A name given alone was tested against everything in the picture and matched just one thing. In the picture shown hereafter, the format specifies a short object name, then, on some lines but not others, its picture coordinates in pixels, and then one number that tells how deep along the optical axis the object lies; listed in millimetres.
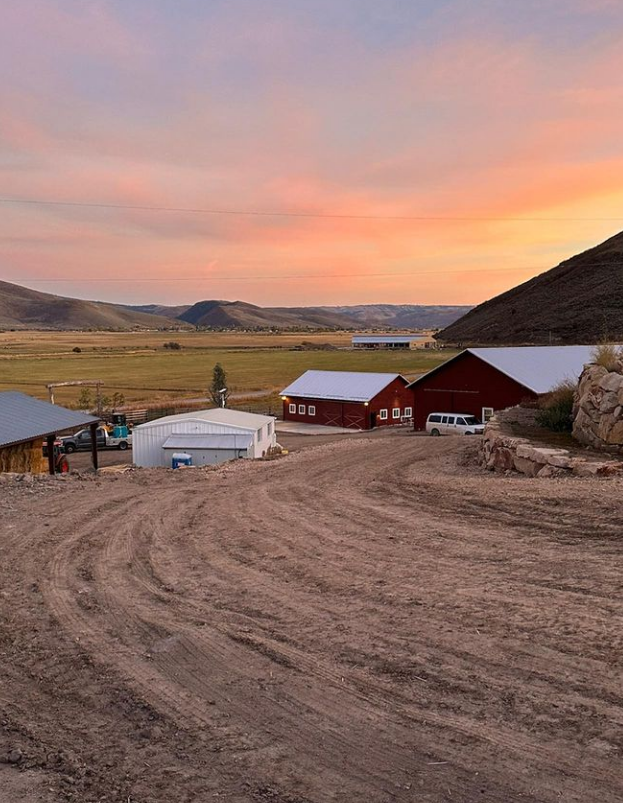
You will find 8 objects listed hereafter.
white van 37062
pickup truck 41931
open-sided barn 21219
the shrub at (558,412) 17703
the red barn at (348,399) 50344
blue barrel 31797
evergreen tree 60531
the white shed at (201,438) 32281
